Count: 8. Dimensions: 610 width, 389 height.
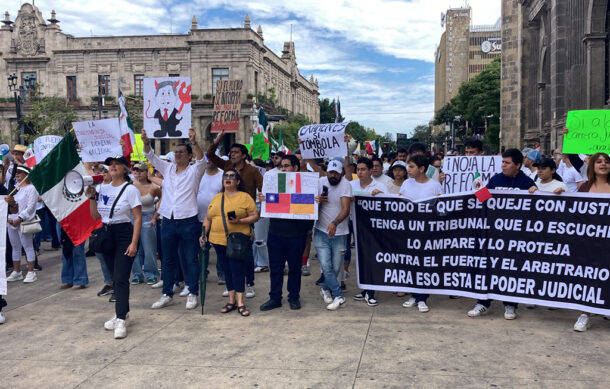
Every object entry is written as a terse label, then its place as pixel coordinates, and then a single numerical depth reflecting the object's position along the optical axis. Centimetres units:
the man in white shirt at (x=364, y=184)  715
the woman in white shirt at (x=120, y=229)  596
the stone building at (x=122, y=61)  5212
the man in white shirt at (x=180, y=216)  685
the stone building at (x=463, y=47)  12580
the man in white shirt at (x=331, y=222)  671
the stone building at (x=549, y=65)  1866
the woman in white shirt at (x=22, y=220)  860
